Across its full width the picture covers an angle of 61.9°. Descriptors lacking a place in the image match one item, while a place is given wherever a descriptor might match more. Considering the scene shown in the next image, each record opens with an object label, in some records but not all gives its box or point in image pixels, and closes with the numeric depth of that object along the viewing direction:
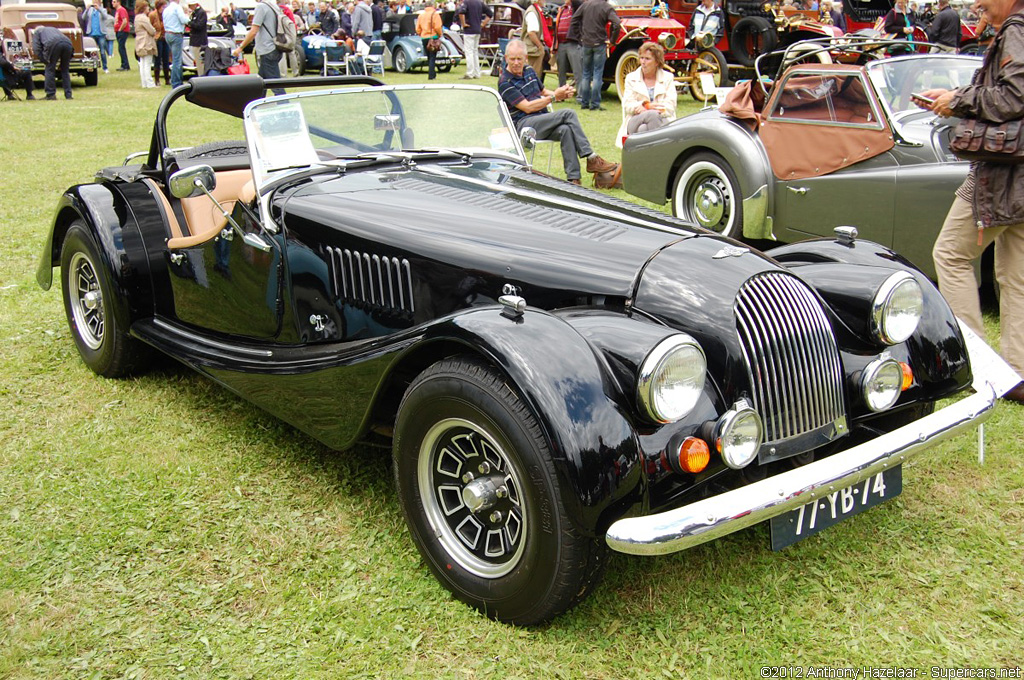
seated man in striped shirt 8.71
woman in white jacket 9.29
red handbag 15.48
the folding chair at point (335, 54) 20.36
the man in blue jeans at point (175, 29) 17.12
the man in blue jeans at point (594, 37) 14.36
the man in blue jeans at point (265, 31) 13.10
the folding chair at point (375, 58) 19.70
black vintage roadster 2.49
